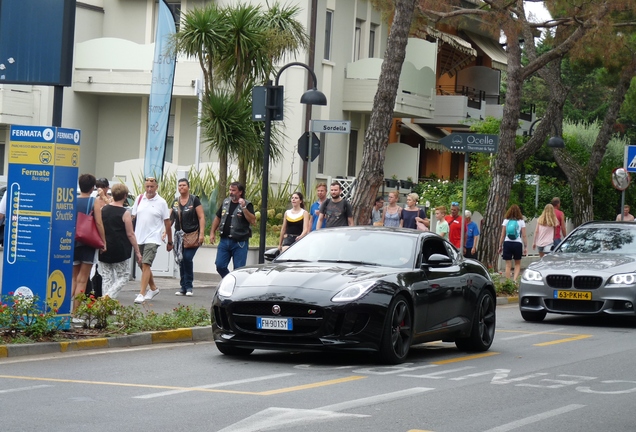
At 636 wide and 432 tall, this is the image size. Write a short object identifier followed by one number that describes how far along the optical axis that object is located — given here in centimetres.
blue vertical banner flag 2653
